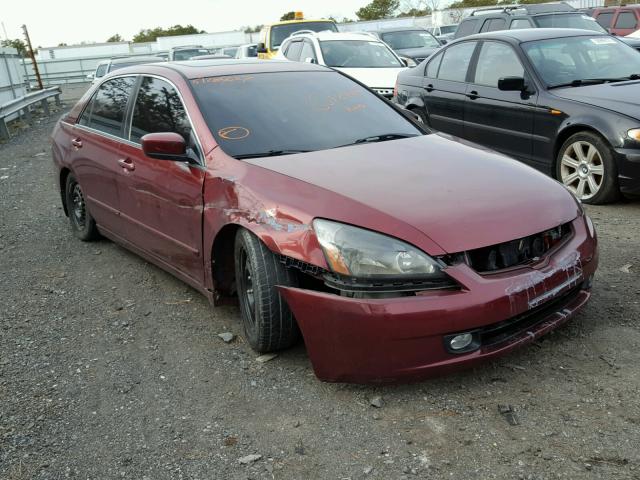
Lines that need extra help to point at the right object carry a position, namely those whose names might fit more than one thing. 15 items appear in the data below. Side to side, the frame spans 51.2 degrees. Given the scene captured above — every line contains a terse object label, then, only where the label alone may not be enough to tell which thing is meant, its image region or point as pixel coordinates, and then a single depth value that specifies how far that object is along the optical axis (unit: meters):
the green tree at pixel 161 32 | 72.69
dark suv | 12.50
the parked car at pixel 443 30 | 32.31
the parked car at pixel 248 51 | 20.06
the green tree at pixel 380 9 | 58.19
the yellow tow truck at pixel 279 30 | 16.48
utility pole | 26.52
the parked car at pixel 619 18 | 16.98
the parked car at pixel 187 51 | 22.40
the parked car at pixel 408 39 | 17.24
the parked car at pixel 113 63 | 17.02
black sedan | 5.87
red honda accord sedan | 2.89
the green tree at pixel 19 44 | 53.62
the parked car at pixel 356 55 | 11.01
